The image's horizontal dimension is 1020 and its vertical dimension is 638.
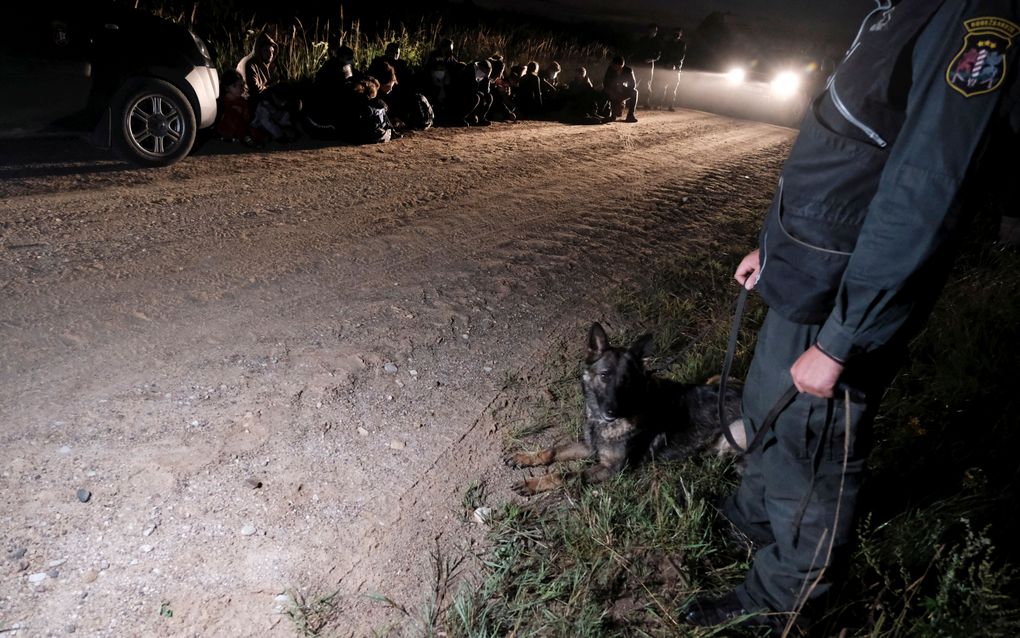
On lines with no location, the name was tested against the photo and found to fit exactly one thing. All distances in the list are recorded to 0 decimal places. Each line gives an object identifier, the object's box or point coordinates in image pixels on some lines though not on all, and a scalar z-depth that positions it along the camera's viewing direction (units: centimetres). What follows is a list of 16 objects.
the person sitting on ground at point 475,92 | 1048
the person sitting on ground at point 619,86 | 1317
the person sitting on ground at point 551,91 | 1288
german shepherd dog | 321
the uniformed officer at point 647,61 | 1706
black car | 539
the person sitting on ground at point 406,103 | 955
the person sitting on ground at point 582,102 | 1323
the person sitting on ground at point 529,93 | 1240
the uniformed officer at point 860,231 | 151
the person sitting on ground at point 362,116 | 828
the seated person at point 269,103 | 774
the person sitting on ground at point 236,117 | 748
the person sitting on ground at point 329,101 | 821
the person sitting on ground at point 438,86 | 1021
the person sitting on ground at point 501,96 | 1162
